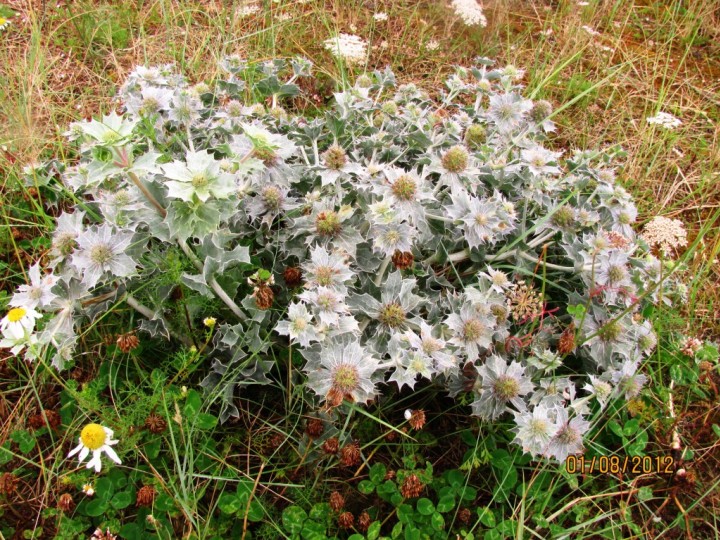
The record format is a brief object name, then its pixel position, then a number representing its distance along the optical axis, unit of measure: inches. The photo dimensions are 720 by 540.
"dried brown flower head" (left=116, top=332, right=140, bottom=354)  20.1
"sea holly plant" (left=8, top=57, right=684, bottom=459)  19.9
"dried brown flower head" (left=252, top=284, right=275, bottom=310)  20.4
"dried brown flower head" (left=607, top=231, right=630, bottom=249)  22.9
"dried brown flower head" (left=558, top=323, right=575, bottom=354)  21.0
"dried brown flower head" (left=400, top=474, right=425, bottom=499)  20.4
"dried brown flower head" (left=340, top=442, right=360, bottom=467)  19.7
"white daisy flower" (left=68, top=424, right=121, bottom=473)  18.0
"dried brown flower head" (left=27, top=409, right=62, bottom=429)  21.3
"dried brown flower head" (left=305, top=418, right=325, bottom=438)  20.3
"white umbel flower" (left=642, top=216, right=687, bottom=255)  26.9
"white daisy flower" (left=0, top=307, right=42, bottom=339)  19.1
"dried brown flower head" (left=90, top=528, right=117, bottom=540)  18.7
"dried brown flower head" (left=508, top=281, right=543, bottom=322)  21.6
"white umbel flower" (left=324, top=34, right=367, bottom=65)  33.5
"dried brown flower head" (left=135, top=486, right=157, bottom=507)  18.8
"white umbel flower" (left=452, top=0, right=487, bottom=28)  38.3
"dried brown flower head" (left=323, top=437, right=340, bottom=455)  19.6
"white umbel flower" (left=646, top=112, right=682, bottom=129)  31.9
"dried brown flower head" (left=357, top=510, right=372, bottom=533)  20.1
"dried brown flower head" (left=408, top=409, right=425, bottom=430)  20.2
